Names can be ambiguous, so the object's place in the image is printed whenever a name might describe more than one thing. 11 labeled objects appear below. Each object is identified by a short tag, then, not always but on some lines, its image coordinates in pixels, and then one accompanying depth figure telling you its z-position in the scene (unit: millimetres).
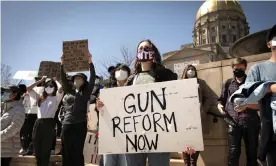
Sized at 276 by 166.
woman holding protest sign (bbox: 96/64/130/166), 2414
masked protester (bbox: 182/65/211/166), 3306
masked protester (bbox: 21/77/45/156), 4743
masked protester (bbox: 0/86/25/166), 3334
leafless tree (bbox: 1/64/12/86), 23388
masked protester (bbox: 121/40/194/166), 1907
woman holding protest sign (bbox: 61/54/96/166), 3178
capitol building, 48484
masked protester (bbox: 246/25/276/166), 1580
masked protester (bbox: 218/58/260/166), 2562
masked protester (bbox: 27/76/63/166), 3758
